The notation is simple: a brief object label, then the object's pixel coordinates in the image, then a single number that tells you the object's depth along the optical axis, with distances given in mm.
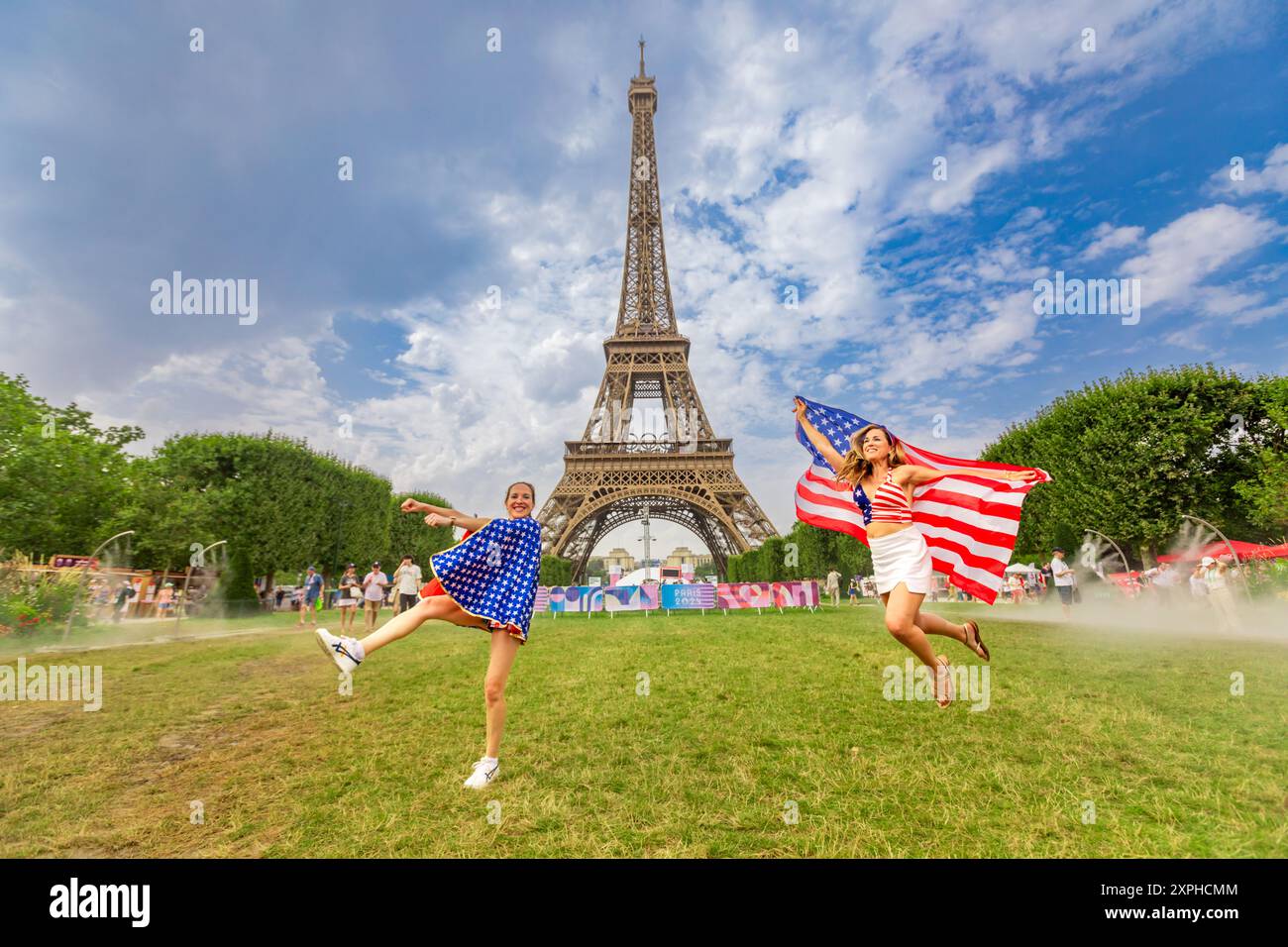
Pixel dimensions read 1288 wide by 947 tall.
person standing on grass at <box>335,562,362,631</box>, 16625
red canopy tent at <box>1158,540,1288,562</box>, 23156
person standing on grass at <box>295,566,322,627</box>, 20438
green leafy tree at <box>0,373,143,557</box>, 15820
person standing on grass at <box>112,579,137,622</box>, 21508
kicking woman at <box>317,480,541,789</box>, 4418
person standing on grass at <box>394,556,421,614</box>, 16797
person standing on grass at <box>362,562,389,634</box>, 16578
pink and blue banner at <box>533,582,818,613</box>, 25938
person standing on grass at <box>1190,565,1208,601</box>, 19094
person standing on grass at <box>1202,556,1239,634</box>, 15453
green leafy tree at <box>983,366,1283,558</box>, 25078
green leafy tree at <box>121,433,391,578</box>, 28906
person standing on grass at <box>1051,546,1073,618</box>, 17875
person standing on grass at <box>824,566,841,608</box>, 27016
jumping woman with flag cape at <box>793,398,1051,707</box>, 4418
